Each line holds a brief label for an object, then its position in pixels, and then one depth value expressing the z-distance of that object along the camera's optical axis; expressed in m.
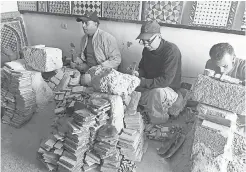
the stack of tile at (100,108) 2.97
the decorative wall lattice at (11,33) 6.54
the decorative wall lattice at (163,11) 4.65
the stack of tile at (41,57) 4.23
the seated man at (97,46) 4.96
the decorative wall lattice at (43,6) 6.41
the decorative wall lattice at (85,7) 5.56
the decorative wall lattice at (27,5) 6.66
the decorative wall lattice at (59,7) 6.03
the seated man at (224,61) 3.08
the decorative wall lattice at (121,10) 5.09
